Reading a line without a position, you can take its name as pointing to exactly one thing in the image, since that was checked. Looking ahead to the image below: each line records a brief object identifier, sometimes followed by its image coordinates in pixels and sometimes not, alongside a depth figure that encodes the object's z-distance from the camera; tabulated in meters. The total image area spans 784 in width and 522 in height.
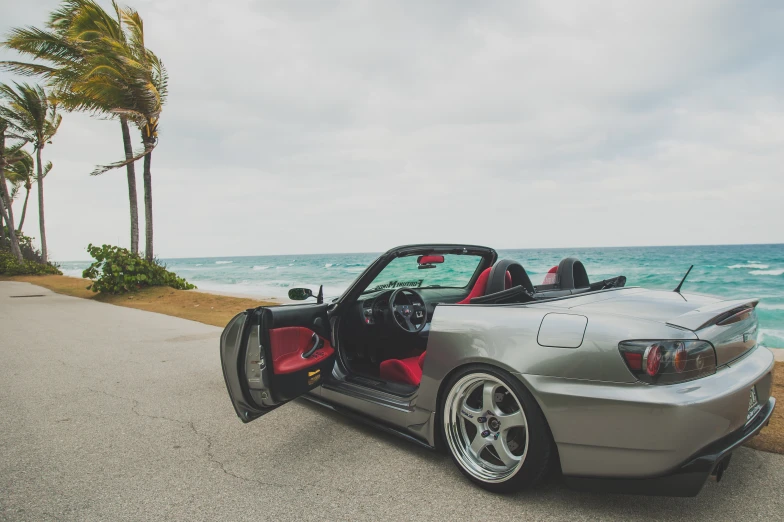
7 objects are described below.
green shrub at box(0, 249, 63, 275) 26.22
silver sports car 1.95
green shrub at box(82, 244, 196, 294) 14.21
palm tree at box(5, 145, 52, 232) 32.22
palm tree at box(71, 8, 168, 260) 13.73
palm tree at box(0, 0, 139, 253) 14.62
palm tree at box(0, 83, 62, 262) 24.81
